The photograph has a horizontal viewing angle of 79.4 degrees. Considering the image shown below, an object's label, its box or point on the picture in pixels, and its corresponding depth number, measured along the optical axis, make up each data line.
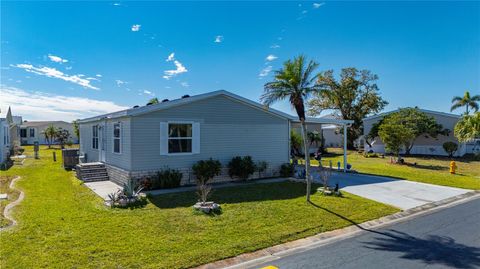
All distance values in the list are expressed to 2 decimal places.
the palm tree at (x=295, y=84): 8.98
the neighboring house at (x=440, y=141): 27.34
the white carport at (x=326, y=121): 16.26
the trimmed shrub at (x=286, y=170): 15.06
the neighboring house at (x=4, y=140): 19.82
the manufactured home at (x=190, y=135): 11.74
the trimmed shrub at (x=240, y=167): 13.34
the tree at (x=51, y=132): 38.69
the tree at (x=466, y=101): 38.69
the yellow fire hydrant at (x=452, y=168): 17.52
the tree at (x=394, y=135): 21.62
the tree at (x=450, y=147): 26.25
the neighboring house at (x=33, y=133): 45.50
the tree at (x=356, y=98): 36.00
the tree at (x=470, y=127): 16.23
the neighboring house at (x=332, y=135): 38.50
